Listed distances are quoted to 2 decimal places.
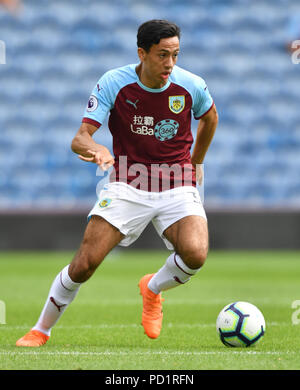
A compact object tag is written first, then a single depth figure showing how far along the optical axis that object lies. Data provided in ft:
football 35.12
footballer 36.06
